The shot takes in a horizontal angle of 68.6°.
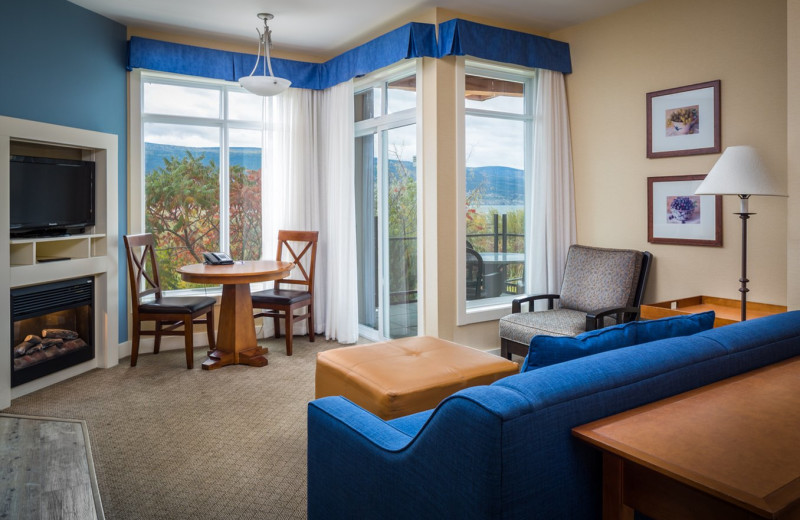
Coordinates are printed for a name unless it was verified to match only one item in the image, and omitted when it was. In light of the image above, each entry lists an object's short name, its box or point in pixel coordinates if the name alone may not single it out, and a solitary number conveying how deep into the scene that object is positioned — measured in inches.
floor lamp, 115.3
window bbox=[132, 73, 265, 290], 197.6
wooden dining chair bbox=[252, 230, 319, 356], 191.5
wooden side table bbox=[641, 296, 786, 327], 133.3
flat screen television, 150.7
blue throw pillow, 67.5
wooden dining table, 172.7
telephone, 182.4
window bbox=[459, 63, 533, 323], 179.5
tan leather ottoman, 99.5
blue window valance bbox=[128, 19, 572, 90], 166.1
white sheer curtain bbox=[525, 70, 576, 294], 185.3
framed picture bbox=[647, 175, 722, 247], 151.0
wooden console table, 42.9
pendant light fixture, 167.9
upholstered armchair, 154.1
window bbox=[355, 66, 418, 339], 191.9
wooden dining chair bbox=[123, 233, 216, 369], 170.9
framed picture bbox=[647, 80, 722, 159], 150.1
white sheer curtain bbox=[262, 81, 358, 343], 206.2
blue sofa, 49.1
